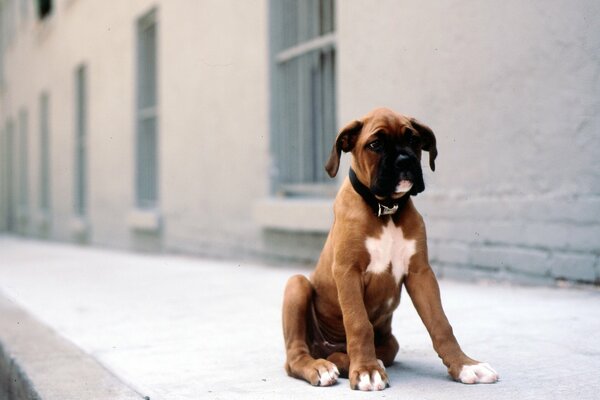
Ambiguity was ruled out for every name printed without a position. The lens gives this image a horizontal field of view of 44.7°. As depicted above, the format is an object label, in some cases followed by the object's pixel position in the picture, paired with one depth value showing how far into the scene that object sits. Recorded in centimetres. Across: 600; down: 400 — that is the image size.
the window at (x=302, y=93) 673
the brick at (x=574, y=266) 430
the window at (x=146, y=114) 1081
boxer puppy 244
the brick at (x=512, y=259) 462
